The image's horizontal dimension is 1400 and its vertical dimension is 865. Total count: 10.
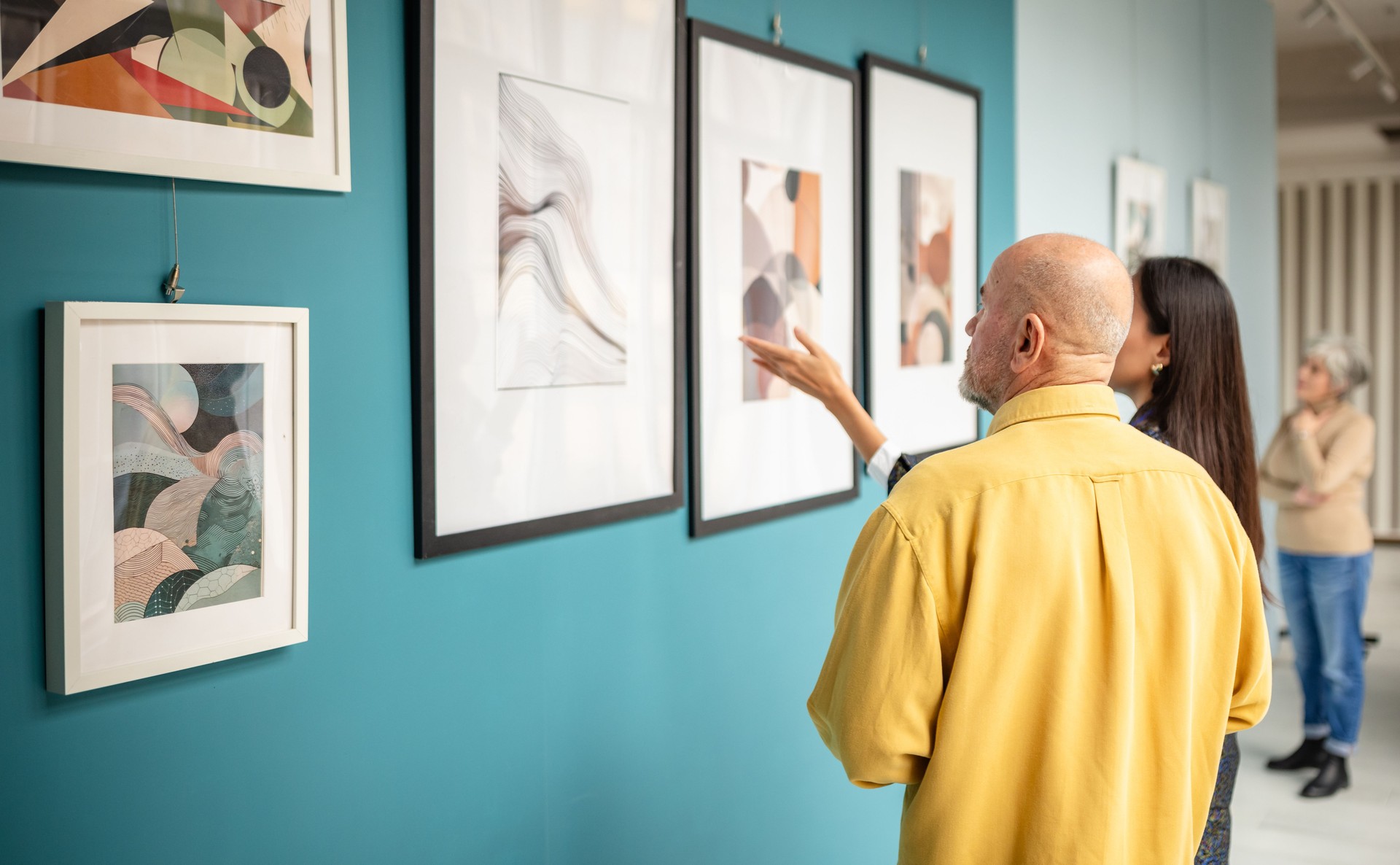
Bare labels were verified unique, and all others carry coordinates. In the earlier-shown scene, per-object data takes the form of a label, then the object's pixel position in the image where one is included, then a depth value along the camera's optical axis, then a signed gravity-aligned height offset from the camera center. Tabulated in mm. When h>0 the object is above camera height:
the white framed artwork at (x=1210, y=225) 5289 +1031
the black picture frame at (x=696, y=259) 2223 +352
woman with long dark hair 2078 +89
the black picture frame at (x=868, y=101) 2752 +852
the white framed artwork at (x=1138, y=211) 4395 +930
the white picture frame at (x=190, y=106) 1222 +412
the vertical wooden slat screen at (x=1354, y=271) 9836 +1443
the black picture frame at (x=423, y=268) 1641 +248
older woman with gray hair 4391 -551
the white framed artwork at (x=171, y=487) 1246 -81
